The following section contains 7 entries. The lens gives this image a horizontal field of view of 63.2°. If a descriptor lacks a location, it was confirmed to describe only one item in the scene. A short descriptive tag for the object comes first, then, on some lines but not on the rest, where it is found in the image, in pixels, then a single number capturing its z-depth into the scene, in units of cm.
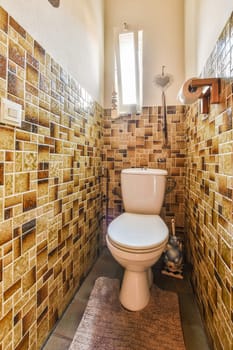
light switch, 66
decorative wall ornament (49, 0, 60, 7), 97
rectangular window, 177
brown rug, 95
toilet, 104
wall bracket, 89
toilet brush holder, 151
